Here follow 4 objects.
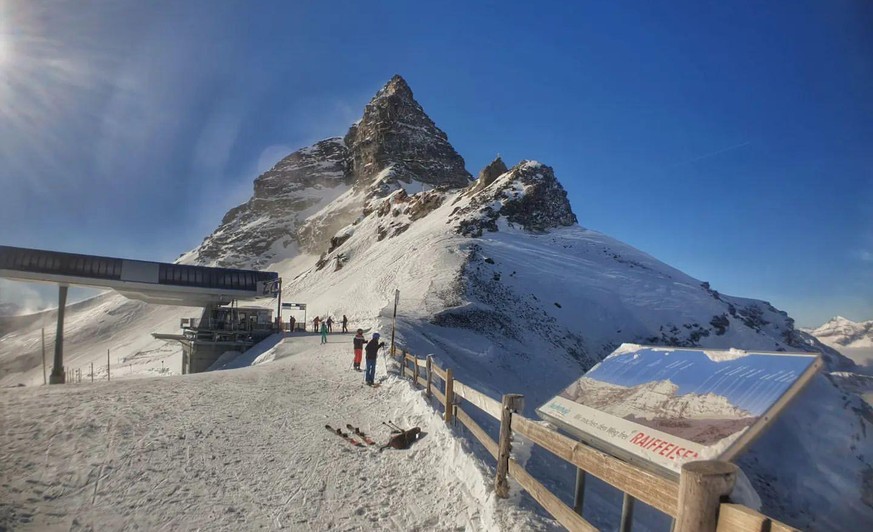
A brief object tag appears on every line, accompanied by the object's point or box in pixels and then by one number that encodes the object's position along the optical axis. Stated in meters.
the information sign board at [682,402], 5.21
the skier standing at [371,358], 14.15
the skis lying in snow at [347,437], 8.47
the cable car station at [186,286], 28.48
